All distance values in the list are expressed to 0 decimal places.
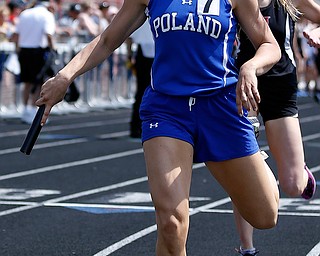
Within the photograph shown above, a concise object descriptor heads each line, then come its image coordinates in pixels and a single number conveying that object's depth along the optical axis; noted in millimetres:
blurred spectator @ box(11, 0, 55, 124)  18578
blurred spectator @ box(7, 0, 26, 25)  23412
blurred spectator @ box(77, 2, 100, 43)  22469
